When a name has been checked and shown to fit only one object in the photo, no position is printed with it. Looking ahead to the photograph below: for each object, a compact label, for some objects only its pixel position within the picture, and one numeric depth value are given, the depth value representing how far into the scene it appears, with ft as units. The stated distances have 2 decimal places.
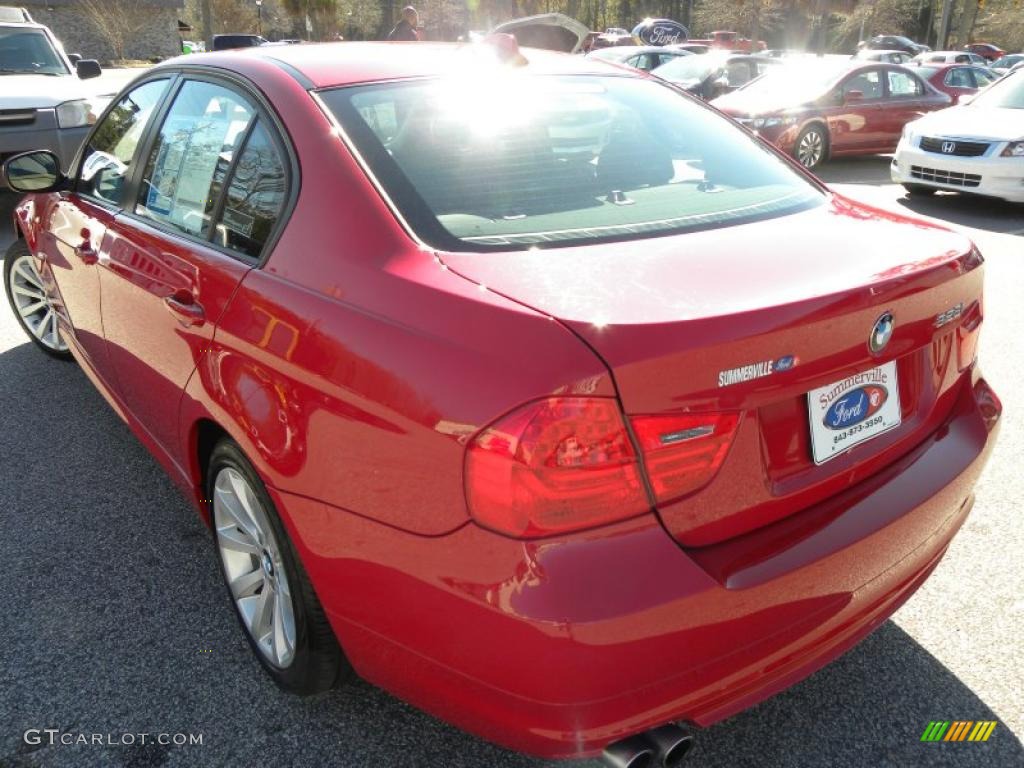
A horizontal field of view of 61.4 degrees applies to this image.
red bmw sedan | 5.03
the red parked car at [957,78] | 49.93
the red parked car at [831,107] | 37.68
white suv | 26.48
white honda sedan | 27.61
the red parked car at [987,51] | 137.11
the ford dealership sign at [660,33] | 107.55
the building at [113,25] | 143.02
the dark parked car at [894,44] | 131.44
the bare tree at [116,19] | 140.77
